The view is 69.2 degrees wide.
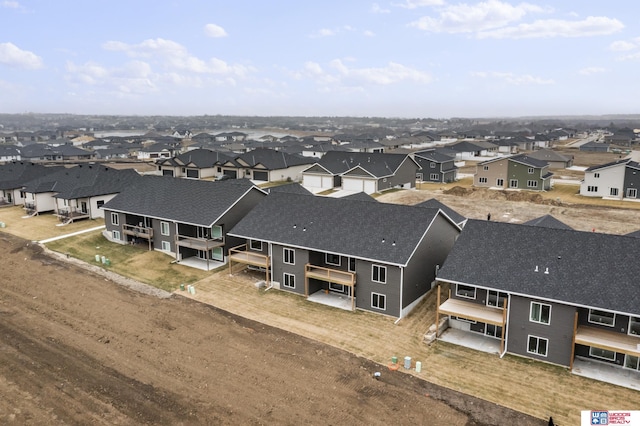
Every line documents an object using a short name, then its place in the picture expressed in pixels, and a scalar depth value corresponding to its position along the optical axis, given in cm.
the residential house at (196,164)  8862
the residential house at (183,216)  3947
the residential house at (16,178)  6219
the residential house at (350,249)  2945
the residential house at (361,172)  7325
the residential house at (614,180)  6500
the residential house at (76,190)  5338
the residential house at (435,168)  8406
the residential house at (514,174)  7400
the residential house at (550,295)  2275
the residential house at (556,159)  10062
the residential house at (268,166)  8231
